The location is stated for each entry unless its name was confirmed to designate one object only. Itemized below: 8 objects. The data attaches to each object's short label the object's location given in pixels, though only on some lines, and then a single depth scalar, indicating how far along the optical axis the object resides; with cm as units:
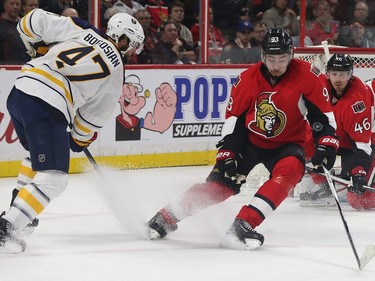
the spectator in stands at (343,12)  1651
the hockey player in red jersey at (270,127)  853
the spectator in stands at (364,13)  1667
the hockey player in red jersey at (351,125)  1083
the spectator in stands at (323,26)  1592
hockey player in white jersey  799
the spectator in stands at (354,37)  1635
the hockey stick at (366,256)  765
